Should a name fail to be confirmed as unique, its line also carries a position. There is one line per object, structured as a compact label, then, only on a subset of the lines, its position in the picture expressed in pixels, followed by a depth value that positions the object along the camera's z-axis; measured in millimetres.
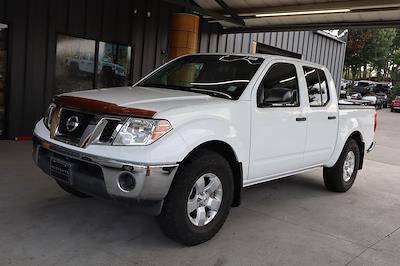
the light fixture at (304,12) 9223
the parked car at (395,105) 33119
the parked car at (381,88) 43241
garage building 8492
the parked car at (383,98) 37156
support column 9938
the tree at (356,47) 43531
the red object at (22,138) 8743
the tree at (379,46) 47125
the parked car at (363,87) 40688
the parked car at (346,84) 46125
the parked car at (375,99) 34088
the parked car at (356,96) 33875
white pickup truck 3682
